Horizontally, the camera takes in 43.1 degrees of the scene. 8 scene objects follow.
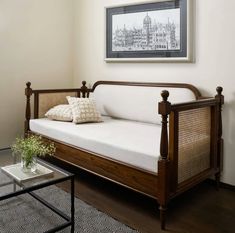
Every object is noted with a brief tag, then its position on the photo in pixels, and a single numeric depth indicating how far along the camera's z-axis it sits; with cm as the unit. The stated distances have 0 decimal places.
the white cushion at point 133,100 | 275
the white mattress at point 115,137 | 206
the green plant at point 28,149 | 202
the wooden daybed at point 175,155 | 192
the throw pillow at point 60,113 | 312
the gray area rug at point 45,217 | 190
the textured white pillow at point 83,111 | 303
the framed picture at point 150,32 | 271
